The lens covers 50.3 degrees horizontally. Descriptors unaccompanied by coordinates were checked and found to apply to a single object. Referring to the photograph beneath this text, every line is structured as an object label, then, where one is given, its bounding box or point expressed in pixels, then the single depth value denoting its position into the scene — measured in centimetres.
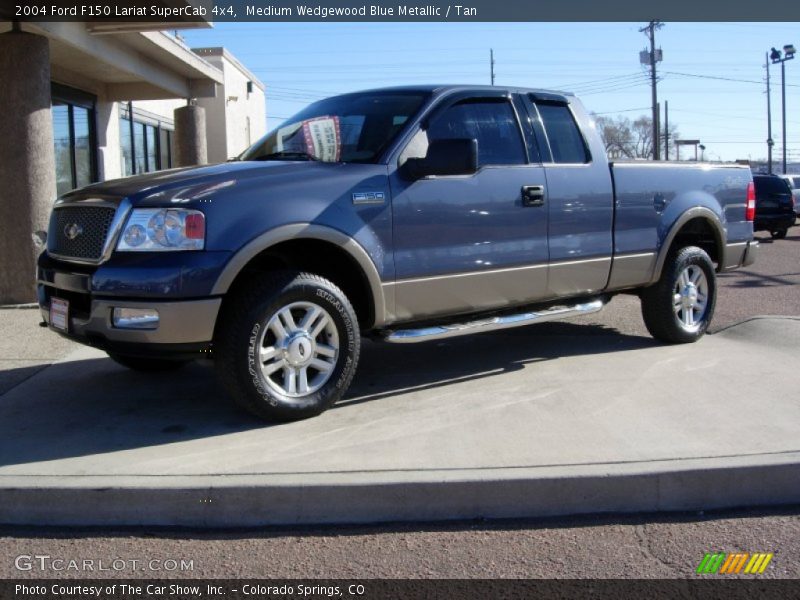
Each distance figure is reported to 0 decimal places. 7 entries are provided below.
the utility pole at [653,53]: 5275
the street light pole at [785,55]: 5457
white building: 905
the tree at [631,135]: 7619
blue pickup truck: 461
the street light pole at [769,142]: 6052
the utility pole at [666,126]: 6411
